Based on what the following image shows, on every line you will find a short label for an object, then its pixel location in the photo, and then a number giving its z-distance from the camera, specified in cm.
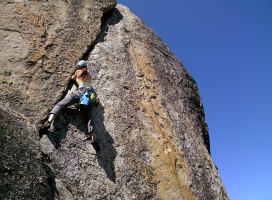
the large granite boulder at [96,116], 577
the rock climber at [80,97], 655
